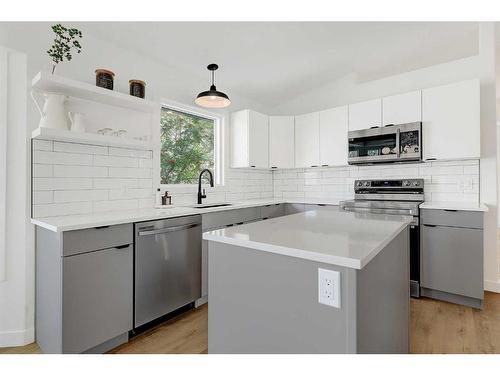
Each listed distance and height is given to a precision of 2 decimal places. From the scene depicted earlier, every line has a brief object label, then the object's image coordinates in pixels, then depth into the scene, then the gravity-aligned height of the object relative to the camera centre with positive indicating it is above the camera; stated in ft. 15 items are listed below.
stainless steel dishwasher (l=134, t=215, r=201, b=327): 7.05 -2.12
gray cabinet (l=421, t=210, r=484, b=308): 8.59 -2.12
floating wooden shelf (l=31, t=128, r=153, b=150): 6.59 +1.30
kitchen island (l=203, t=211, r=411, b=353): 3.39 -1.40
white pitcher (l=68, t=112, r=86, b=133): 7.23 +1.70
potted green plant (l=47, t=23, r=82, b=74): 6.78 +3.49
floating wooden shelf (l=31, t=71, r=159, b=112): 6.59 +2.55
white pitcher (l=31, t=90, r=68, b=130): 6.75 +1.87
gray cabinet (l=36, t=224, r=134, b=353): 5.73 -2.21
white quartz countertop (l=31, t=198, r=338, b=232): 5.83 -0.71
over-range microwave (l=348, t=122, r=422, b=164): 10.30 +1.76
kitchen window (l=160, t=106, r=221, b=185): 10.68 +1.79
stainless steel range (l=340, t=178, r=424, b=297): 9.52 -0.46
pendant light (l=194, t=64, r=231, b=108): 8.43 +2.73
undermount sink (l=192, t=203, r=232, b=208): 10.63 -0.64
